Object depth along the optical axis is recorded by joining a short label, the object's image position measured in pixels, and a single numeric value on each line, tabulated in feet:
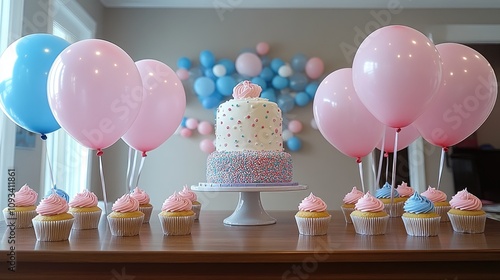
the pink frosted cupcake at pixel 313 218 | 4.15
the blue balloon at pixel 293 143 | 10.98
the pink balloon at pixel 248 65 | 10.77
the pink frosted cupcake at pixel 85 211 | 4.54
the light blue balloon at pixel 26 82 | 4.58
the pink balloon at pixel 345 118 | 5.15
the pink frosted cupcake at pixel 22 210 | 4.61
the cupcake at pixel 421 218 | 4.01
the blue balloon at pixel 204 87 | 10.63
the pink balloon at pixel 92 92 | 3.96
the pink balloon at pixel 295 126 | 11.02
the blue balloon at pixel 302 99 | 10.99
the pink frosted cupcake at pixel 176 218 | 4.21
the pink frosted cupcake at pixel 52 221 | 3.80
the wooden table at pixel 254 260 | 3.29
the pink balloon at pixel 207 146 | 10.95
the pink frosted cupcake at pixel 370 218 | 4.12
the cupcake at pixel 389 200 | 5.58
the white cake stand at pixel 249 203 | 4.81
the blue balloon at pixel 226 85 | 10.65
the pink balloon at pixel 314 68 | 11.07
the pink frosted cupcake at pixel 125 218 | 4.09
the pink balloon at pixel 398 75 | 3.94
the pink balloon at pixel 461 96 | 4.79
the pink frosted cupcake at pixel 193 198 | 5.45
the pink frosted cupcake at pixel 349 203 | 5.04
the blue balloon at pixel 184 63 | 11.07
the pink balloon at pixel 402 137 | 5.85
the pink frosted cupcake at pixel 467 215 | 4.26
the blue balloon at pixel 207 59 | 10.95
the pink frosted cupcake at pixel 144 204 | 5.14
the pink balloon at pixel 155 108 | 5.24
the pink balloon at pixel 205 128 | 10.99
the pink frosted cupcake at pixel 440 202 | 5.14
